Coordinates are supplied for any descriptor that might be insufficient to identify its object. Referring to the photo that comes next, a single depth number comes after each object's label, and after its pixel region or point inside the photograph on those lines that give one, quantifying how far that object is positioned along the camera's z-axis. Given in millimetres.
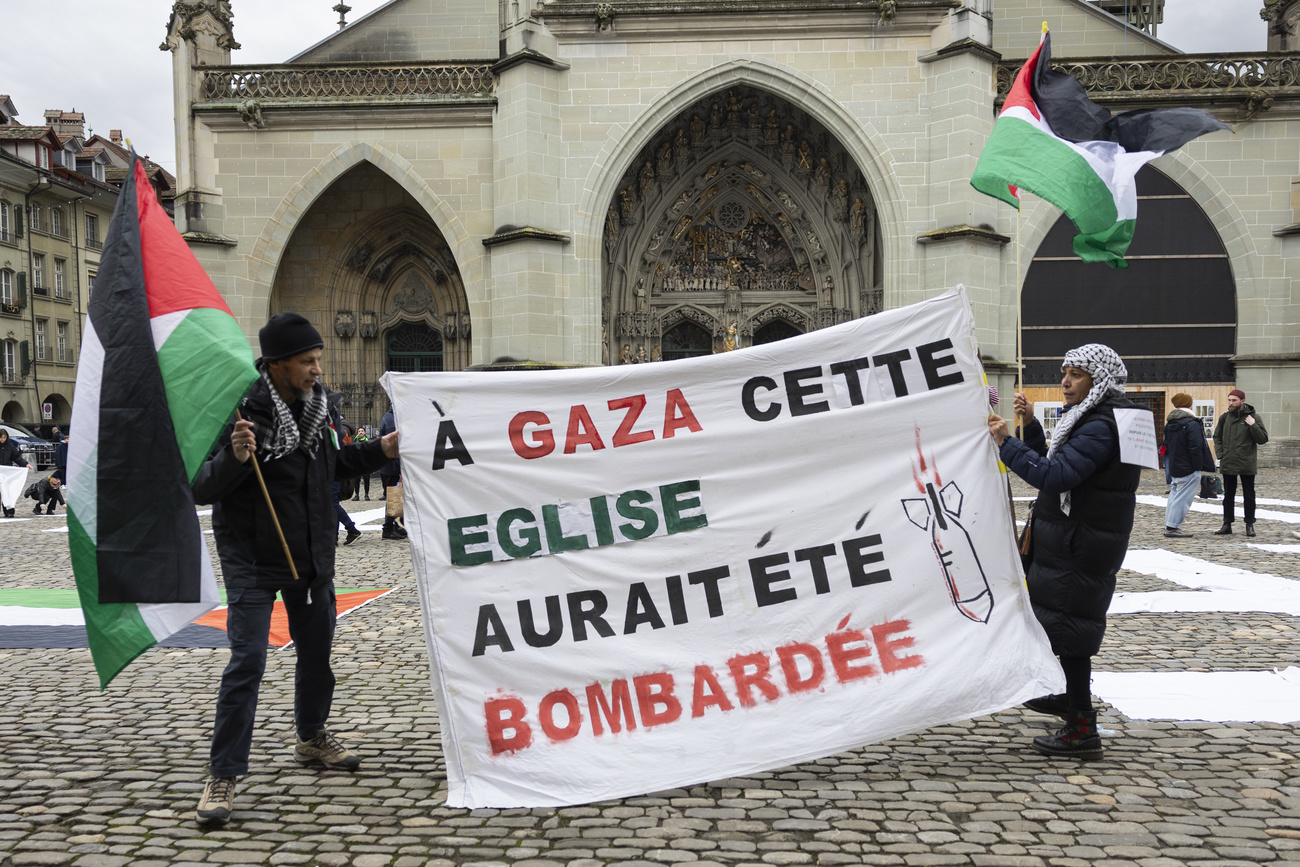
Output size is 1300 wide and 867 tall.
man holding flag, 3520
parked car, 27844
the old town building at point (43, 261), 39094
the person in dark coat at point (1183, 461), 10773
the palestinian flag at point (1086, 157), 4973
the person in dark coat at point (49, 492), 16555
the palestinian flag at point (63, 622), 6398
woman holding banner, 3871
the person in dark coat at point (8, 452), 16719
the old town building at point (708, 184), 18766
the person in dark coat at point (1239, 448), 11094
